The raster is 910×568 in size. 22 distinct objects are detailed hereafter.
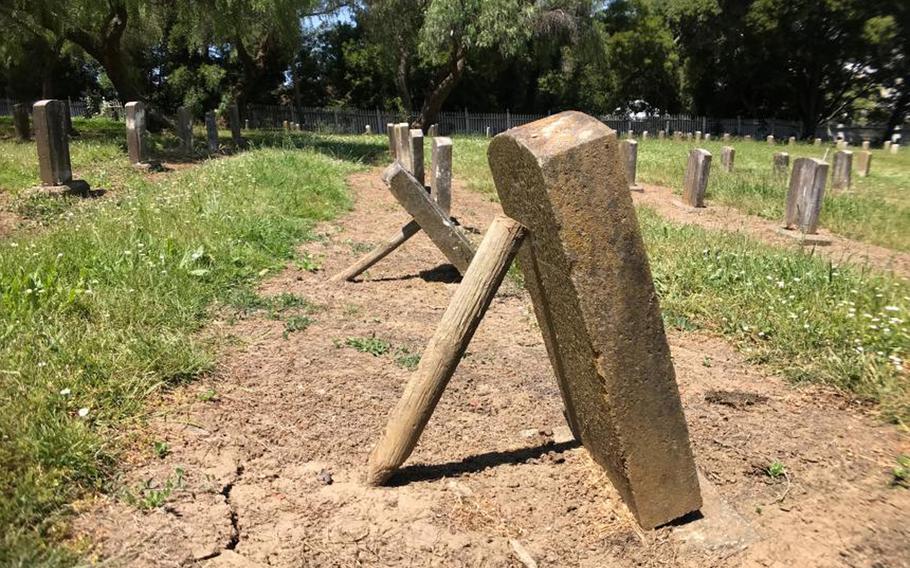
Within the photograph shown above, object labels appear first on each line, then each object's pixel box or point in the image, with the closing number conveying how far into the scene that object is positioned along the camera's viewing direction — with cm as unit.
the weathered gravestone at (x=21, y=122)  1722
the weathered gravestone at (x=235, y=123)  1955
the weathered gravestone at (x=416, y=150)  918
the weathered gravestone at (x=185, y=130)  1633
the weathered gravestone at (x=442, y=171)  820
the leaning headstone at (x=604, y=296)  241
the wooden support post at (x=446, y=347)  278
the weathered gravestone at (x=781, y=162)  1634
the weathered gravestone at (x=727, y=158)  1741
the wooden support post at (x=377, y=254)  611
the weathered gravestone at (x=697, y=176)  1233
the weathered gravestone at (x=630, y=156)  1449
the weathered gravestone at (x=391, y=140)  1828
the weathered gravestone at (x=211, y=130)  1823
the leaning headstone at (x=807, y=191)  941
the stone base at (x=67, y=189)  990
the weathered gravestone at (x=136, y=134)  1311
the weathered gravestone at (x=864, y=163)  1900
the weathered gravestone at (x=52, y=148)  1012
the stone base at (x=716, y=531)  263
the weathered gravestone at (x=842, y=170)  1488
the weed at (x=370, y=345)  439
